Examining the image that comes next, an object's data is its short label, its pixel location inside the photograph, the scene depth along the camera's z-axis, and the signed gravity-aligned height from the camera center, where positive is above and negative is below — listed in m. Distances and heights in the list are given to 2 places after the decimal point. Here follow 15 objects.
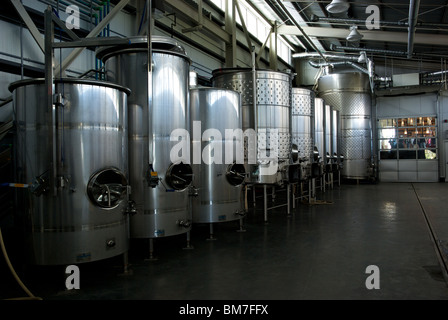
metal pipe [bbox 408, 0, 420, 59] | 7.80 +3.11
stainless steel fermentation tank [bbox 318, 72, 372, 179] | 14.47 +1.29
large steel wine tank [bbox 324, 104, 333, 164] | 11.69 +0.67
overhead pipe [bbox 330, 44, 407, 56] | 13.37 +3.90
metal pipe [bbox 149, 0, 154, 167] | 3.76 +0.76
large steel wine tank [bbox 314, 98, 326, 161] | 11.07 +0.81
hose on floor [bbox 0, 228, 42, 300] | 2.81 -0.99
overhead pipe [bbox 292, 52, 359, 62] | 15.07 +4.06
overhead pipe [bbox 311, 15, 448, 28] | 10.36 +3.97
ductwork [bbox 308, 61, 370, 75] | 14.89 +3.62
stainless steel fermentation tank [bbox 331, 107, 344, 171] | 12.80 +0.45
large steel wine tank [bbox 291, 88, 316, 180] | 8.02 +0.63
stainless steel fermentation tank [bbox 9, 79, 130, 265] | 3.18 -0.09
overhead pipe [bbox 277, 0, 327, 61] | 9.98 +3.97
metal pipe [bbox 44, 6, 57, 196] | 3.11 +0.38
